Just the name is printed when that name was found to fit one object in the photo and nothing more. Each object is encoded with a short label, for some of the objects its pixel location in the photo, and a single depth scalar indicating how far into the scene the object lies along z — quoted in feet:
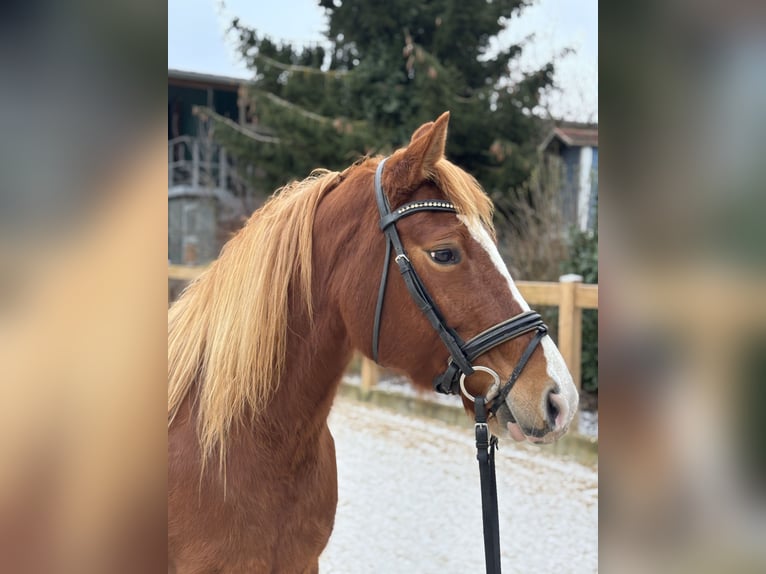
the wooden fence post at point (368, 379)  21.93
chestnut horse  4.75
